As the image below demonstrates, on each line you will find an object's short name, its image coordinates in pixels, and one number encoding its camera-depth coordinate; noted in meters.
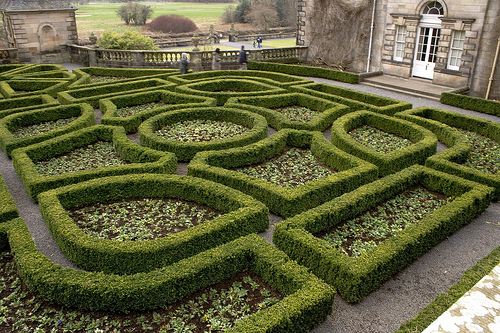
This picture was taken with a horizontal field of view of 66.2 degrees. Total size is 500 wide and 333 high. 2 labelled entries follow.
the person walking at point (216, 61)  26.81
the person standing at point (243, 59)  26.69
